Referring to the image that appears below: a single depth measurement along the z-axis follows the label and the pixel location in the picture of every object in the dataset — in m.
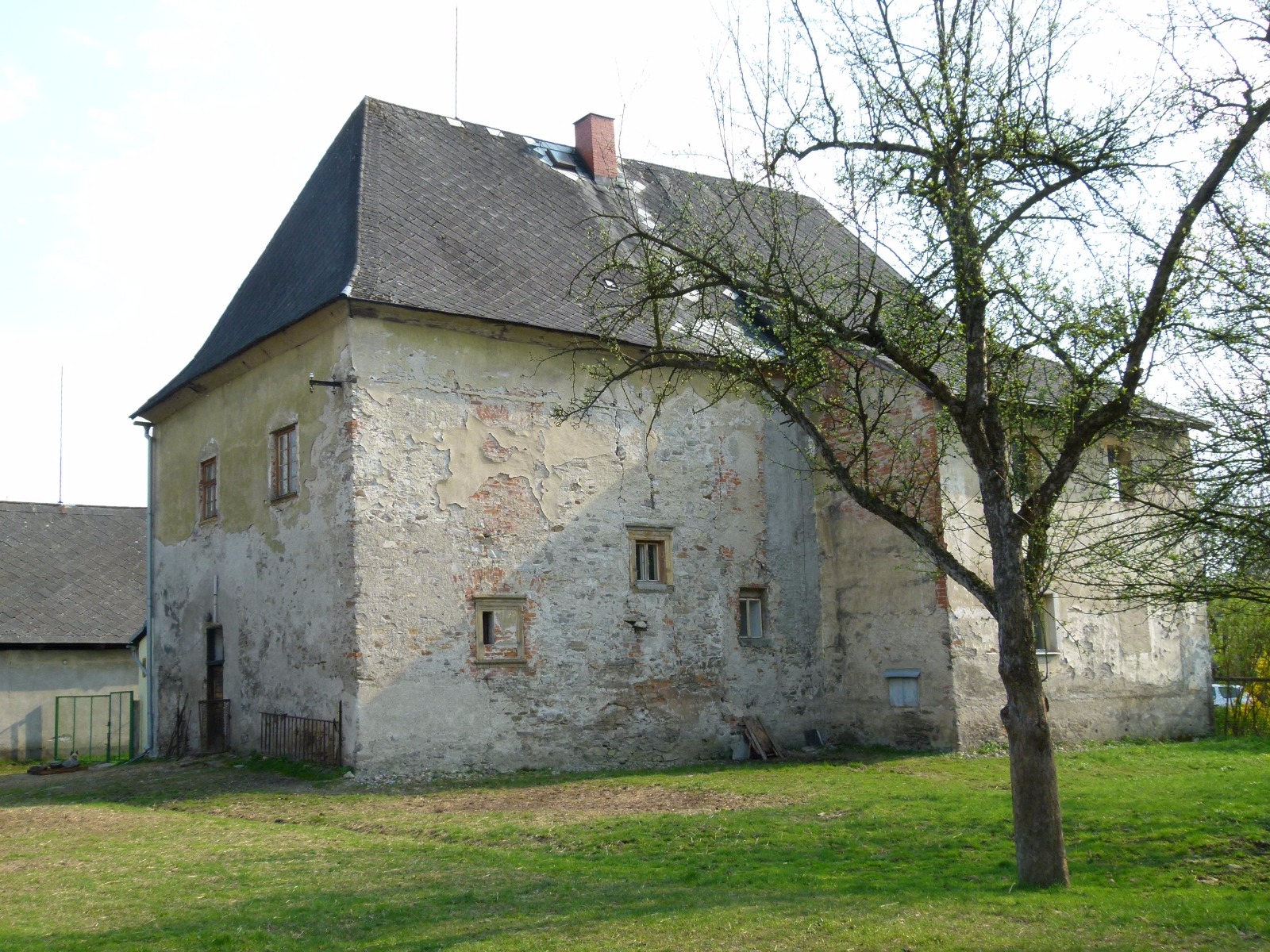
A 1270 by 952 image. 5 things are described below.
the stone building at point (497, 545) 15.62
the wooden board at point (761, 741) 17.59
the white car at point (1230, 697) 21.33
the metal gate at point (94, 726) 24.67
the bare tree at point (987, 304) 8.09
